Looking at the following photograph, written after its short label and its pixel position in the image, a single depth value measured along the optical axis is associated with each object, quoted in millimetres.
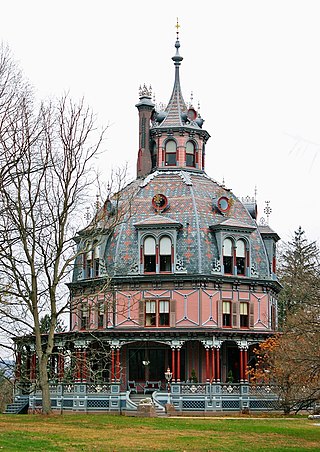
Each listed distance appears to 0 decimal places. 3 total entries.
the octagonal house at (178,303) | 51625
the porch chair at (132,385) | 55125
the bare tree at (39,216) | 31839
